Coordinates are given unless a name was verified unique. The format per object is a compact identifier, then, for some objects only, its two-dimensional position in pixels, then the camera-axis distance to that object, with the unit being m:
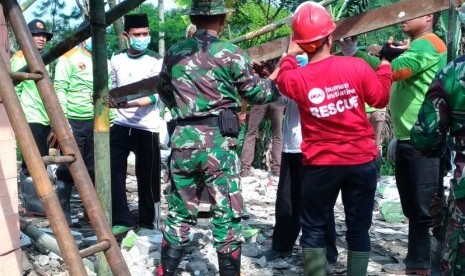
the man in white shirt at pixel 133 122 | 5.97
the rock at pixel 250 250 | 5.43
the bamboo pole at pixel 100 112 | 3.24
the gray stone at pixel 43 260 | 5.05
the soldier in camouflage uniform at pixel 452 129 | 2.92
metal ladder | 2.39
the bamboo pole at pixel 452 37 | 3.56
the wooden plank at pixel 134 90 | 4.61
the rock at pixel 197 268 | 4.99
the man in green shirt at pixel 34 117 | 6.70
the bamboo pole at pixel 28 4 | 5.14
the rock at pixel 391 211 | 6.89
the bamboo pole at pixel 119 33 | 7.35
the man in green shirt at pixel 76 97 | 6.56
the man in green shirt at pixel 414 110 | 4.51
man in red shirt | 3.91
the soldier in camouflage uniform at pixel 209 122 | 4.29
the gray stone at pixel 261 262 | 5.18
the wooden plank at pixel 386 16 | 3.58
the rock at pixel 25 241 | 5.25
